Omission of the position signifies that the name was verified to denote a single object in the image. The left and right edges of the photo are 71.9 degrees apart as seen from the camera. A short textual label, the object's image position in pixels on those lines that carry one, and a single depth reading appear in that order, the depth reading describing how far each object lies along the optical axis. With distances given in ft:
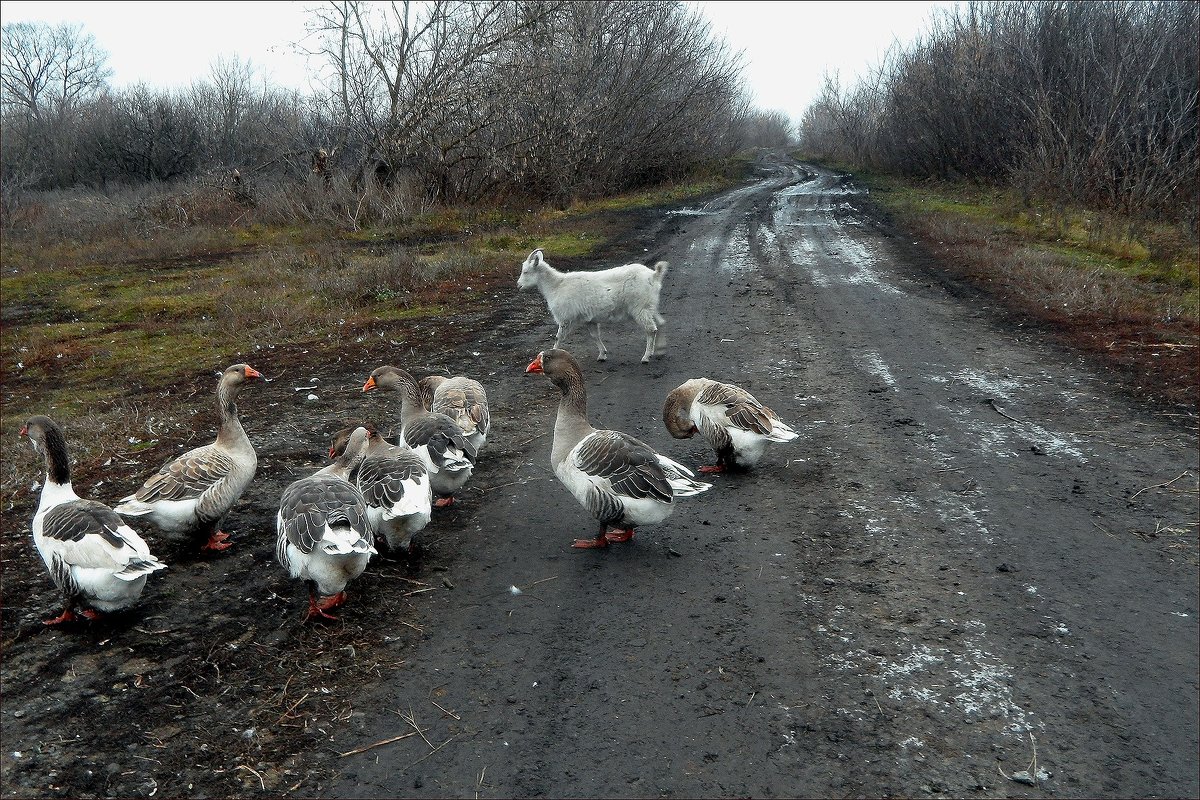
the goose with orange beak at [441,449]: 22.08
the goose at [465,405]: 24.81
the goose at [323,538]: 16.72
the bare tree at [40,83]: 205.41
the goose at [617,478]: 19.67
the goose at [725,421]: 23.86
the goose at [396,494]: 18.88
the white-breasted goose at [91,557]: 16.57
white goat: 37.70
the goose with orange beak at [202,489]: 19.31
